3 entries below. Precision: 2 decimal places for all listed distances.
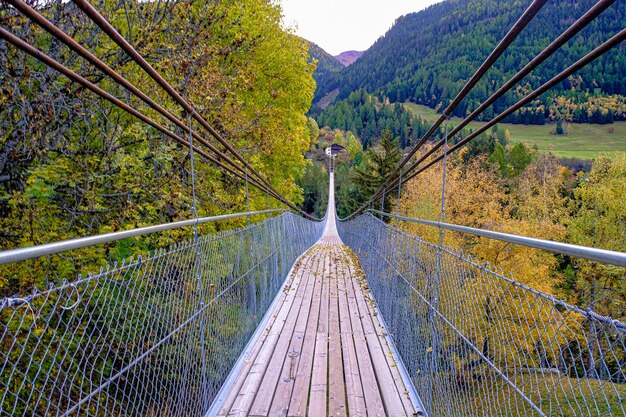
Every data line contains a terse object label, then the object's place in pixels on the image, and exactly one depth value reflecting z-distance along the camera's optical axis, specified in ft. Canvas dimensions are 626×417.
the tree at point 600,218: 56.29
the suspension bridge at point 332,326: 3.85
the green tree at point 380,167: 77.25
